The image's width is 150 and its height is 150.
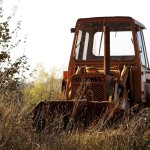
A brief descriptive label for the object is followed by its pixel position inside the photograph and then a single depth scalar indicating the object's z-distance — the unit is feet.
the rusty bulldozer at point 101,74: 31.96
